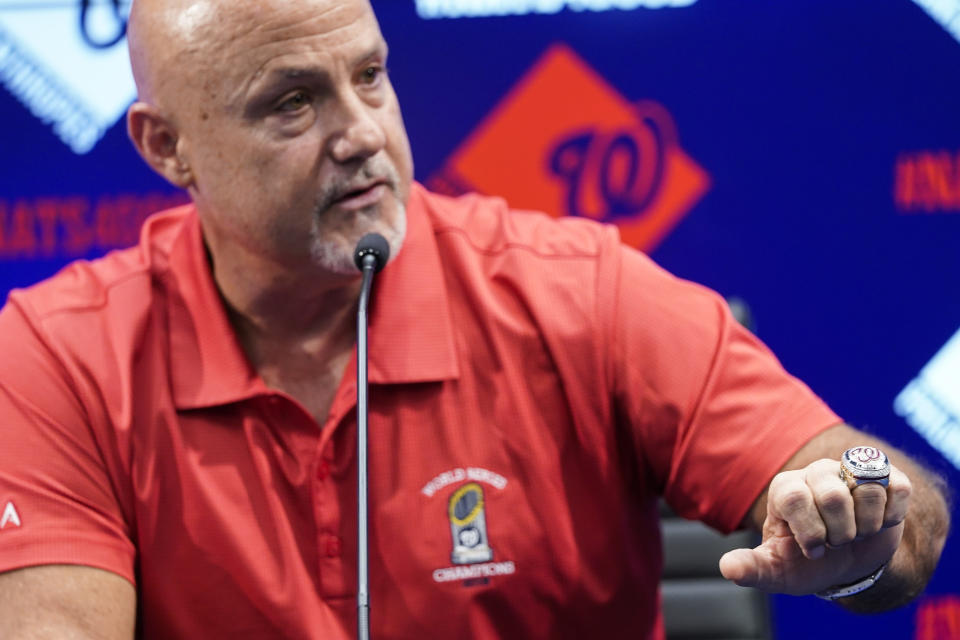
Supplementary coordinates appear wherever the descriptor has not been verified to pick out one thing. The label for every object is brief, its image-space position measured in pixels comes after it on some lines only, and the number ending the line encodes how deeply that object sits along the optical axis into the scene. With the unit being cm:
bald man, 447
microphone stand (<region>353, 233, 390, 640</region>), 420
